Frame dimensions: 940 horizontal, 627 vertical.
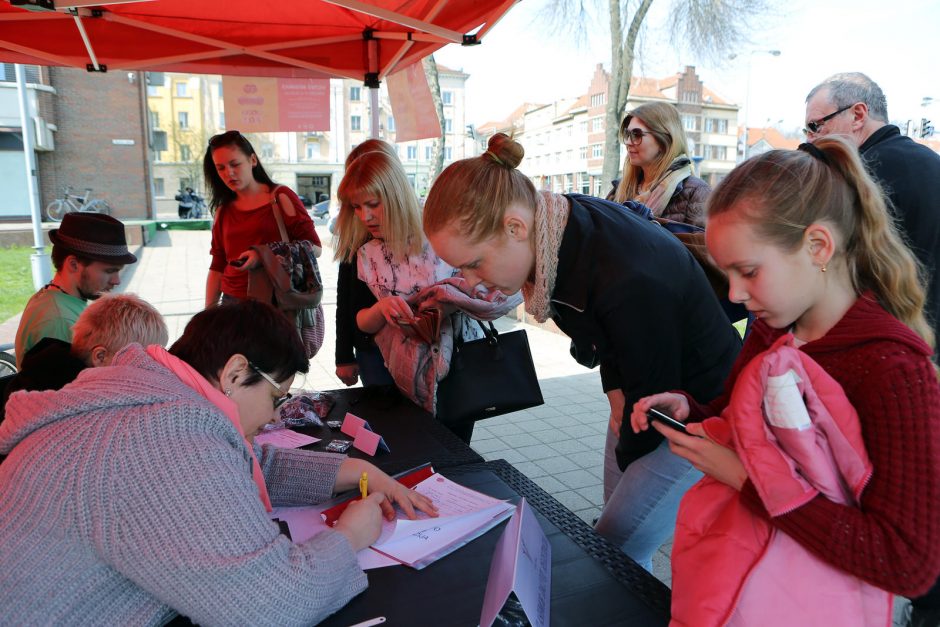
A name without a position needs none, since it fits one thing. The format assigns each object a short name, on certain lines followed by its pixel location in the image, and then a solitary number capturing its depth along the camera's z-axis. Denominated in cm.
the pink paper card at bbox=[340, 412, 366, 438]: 191
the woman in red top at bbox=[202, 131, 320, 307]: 315
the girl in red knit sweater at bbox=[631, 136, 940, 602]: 80
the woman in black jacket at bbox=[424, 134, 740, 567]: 132
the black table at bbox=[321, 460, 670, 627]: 104
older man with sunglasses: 213
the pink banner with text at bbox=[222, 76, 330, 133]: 351
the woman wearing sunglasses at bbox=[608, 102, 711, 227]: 288
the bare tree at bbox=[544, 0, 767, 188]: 1005
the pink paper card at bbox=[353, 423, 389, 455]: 176
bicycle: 1864
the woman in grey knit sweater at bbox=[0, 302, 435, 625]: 90
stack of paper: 123
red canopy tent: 283
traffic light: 766
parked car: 3043
